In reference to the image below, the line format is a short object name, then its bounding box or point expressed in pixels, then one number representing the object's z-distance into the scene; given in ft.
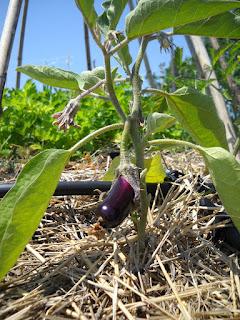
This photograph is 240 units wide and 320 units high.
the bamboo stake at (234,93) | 3.72
